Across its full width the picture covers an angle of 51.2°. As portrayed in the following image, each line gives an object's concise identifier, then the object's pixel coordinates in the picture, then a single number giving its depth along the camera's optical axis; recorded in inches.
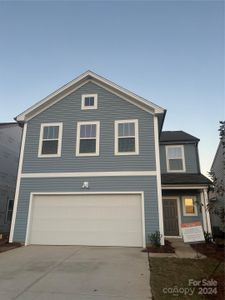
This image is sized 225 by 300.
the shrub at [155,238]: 379.9
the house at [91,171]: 414.3
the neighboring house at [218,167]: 674.2
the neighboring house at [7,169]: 642.2
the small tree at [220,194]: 232.1
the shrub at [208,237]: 447.2
